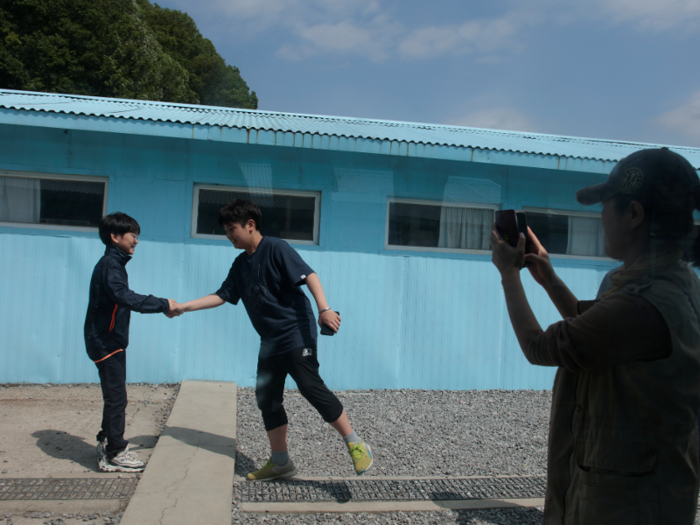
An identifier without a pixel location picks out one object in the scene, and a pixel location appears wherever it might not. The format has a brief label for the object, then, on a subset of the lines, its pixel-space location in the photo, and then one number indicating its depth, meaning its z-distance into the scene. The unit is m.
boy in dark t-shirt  3.33
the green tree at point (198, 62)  37.49
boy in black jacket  3.51
